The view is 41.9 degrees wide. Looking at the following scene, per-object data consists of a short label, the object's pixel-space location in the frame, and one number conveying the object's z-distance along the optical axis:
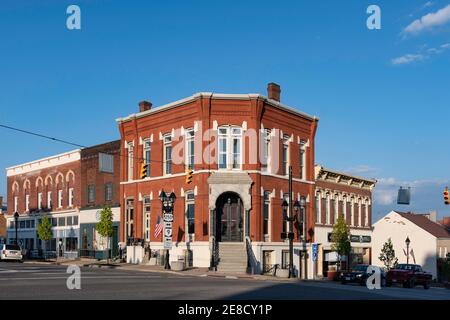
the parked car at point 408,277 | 37.72
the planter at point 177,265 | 37.31
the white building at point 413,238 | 70.59
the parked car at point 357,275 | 35.44
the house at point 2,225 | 56.81
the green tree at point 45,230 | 58.88
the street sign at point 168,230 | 37.25
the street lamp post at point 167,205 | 38.00
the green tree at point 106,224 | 48.50
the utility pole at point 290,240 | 36.75
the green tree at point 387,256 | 61.92
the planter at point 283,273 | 36.88
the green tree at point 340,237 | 49.28
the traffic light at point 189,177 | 34.81
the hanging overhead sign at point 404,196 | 43.72
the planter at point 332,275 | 41.30
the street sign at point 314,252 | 39.16
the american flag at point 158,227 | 39.64
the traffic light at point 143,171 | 33.25
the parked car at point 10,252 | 50.47
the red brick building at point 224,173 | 40.03
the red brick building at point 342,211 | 50.09
